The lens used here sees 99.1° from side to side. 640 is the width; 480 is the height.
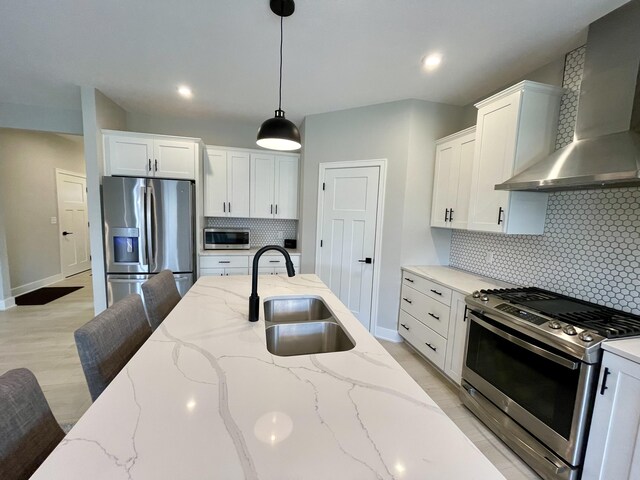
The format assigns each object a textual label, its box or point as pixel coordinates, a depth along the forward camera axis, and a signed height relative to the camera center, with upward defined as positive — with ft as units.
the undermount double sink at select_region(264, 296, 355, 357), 4.49 -2.04
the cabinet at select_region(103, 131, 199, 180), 10.28 +2.11
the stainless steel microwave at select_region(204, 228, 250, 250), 12.14 -1.15
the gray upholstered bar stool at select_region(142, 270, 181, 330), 5.16 -1.75
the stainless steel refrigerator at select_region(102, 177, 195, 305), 9.91 -0.75
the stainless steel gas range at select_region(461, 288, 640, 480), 4.48 -2.72
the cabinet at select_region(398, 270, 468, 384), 7.34 -3.05
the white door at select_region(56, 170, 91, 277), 16.90 -1.11
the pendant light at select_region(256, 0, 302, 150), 5.41 +1.82
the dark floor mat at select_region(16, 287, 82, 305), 13.09 -4.61
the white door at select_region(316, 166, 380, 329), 10.52 -0.66
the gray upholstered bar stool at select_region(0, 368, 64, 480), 2.09 -1.86
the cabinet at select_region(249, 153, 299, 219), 12.37 +1.35
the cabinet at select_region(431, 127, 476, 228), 8.41 +1.41
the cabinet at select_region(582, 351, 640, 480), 3.95 -2.96
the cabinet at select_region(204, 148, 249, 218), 11.97 +1.33
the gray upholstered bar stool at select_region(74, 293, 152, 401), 3.29 -1.80
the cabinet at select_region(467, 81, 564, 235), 6.57 +2.00
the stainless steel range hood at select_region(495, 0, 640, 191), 4.88 +2.20
